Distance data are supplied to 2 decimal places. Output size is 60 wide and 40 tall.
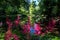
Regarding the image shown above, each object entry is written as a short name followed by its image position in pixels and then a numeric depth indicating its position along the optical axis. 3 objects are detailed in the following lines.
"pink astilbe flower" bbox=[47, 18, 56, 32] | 2.02
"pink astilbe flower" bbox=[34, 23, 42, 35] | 1.97
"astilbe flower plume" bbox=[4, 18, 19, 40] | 1.84
